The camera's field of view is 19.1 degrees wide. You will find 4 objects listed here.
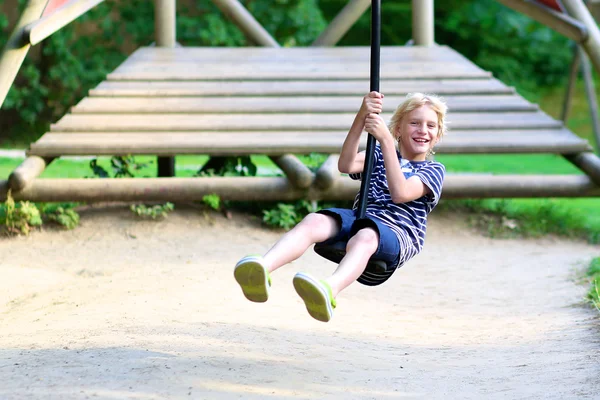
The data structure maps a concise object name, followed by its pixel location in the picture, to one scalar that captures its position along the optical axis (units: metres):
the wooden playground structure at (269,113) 14.36
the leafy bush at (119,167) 15.22
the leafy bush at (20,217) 14.57
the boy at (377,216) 6.87
